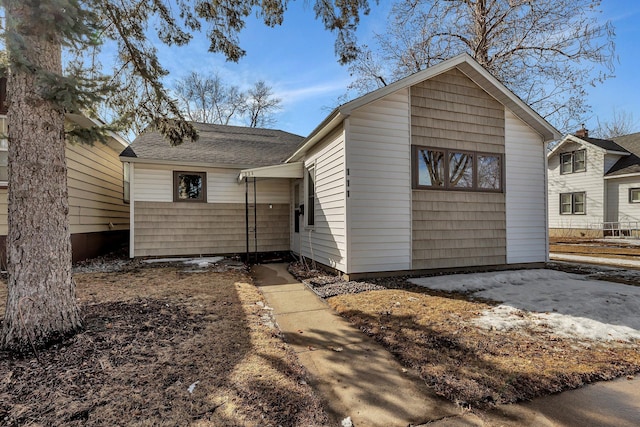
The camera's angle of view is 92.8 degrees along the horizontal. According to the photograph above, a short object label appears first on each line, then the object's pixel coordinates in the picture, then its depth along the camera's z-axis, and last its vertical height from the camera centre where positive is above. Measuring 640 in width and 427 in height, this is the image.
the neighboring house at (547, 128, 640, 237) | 16.19 +1.64
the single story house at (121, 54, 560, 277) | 6.00 +0.78
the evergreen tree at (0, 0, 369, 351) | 2.63 +0.56
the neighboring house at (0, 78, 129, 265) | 6.88 +0.51
